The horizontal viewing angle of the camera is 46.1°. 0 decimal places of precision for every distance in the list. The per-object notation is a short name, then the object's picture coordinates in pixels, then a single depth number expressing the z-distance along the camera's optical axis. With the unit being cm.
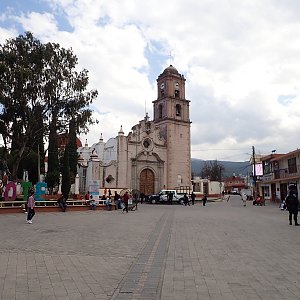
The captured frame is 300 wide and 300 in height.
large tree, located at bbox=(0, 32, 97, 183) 2448
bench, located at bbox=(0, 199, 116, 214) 2372
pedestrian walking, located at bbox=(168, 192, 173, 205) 4072
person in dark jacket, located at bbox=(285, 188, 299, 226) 1586
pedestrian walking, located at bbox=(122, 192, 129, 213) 2523
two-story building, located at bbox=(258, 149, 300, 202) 3461
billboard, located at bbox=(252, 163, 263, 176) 4775
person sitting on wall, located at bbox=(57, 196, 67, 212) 2578
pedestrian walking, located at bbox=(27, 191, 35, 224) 1636
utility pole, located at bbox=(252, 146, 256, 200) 4647
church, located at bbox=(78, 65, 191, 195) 4622
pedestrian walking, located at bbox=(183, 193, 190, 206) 3888
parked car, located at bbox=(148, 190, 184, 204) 4138
